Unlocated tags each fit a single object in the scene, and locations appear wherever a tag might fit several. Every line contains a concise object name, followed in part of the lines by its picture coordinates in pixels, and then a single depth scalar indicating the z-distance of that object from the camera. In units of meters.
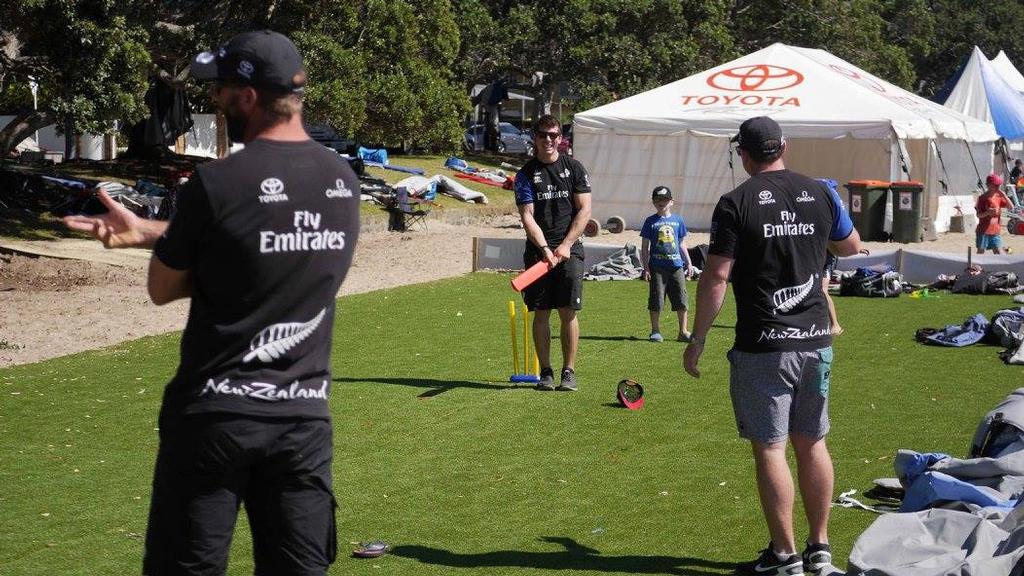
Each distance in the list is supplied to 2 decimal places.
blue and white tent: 40.25
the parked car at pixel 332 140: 40.98
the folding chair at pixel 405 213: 28.59
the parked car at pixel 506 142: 53.56
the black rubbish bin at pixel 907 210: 26.69
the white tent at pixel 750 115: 27.50
